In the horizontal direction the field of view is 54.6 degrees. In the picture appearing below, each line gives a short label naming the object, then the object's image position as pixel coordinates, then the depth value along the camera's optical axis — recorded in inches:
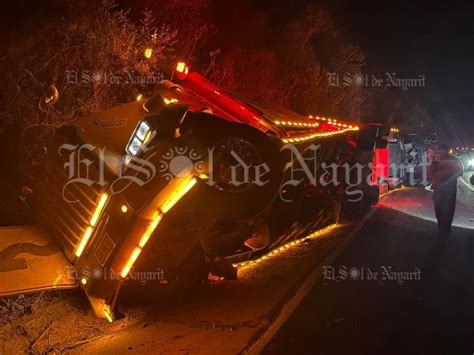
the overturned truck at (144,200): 167.2
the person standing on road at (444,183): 349.1
